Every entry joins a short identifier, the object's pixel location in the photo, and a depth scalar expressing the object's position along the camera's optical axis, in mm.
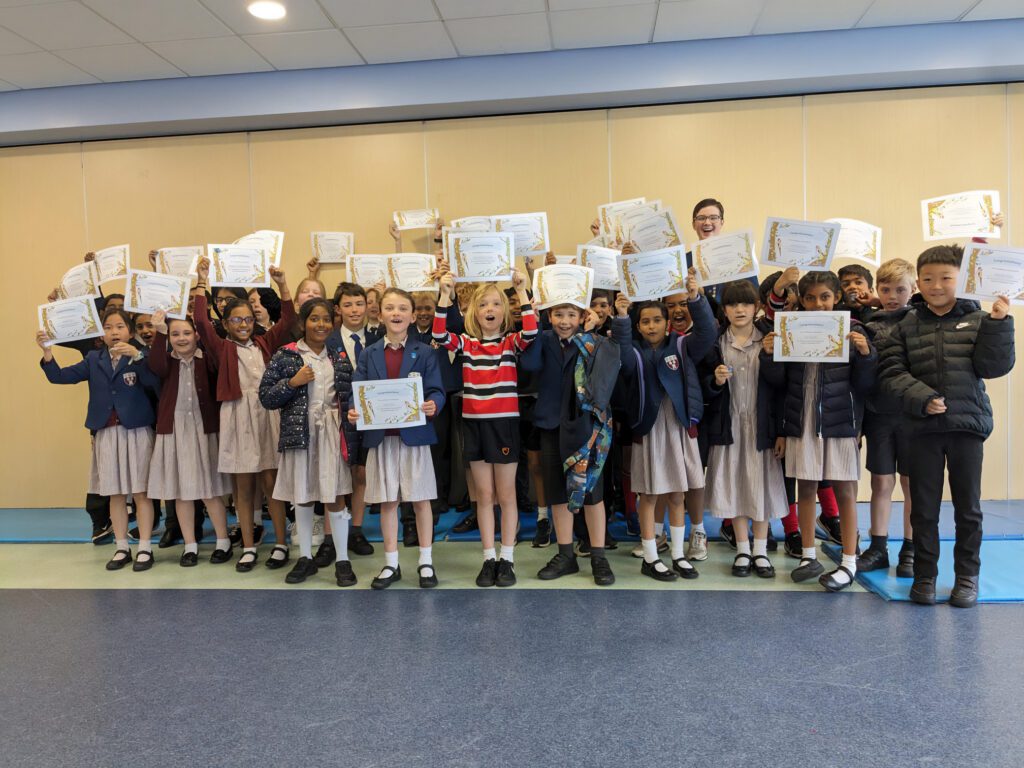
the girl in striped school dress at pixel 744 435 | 3471
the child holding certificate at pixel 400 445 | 3469
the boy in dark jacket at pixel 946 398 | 2971
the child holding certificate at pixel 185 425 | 3916
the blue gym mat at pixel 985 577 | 3146
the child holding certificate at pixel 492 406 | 3469
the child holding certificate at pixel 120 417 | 3969
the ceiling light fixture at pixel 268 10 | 4215
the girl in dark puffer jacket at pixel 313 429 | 3584
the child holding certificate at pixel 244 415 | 3871
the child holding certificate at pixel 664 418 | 3457
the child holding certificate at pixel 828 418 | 3291
